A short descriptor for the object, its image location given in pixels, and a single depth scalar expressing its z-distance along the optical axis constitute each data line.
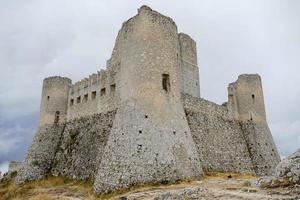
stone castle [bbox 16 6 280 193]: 13.32
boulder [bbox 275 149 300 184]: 8.51
